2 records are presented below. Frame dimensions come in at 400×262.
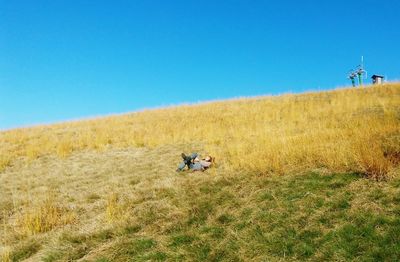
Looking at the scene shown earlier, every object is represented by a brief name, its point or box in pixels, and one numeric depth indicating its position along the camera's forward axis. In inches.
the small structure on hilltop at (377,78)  1355.8
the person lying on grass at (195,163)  451.6
